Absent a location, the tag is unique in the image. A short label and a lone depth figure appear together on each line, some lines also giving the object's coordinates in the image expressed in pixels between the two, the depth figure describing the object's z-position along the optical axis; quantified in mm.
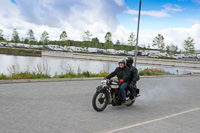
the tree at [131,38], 87894
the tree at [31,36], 103975
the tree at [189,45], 84312
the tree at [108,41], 94469
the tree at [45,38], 104325
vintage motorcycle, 6707
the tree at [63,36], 102838
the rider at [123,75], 7188
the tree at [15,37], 103625
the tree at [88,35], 96312
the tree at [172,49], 92169
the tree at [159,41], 92269
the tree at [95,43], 97812
